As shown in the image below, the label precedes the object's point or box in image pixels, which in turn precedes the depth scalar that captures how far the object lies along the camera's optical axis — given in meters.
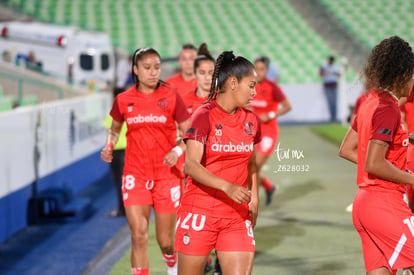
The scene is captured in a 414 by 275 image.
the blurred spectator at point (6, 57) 18.70
